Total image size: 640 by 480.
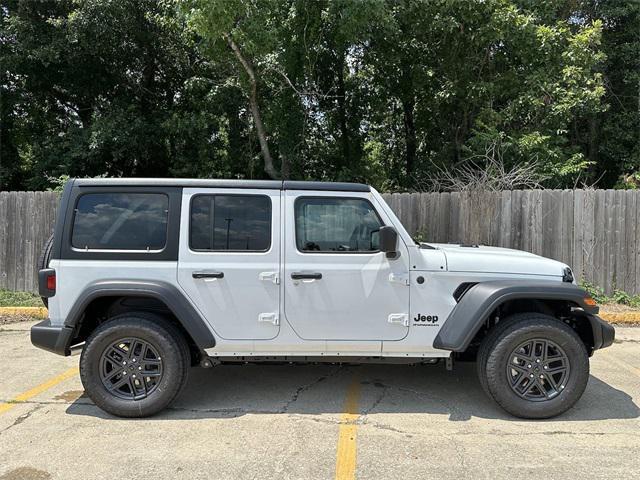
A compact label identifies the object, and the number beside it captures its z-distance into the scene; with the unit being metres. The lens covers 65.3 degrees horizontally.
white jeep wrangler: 4.15
